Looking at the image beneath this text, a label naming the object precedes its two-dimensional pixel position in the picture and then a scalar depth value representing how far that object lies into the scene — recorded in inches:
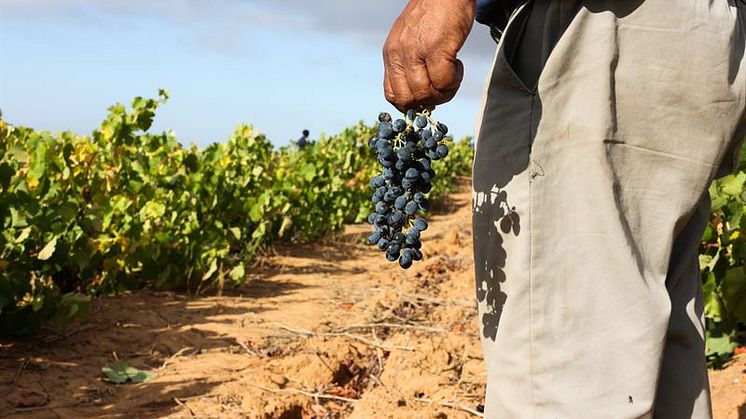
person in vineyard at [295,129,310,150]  494.0
